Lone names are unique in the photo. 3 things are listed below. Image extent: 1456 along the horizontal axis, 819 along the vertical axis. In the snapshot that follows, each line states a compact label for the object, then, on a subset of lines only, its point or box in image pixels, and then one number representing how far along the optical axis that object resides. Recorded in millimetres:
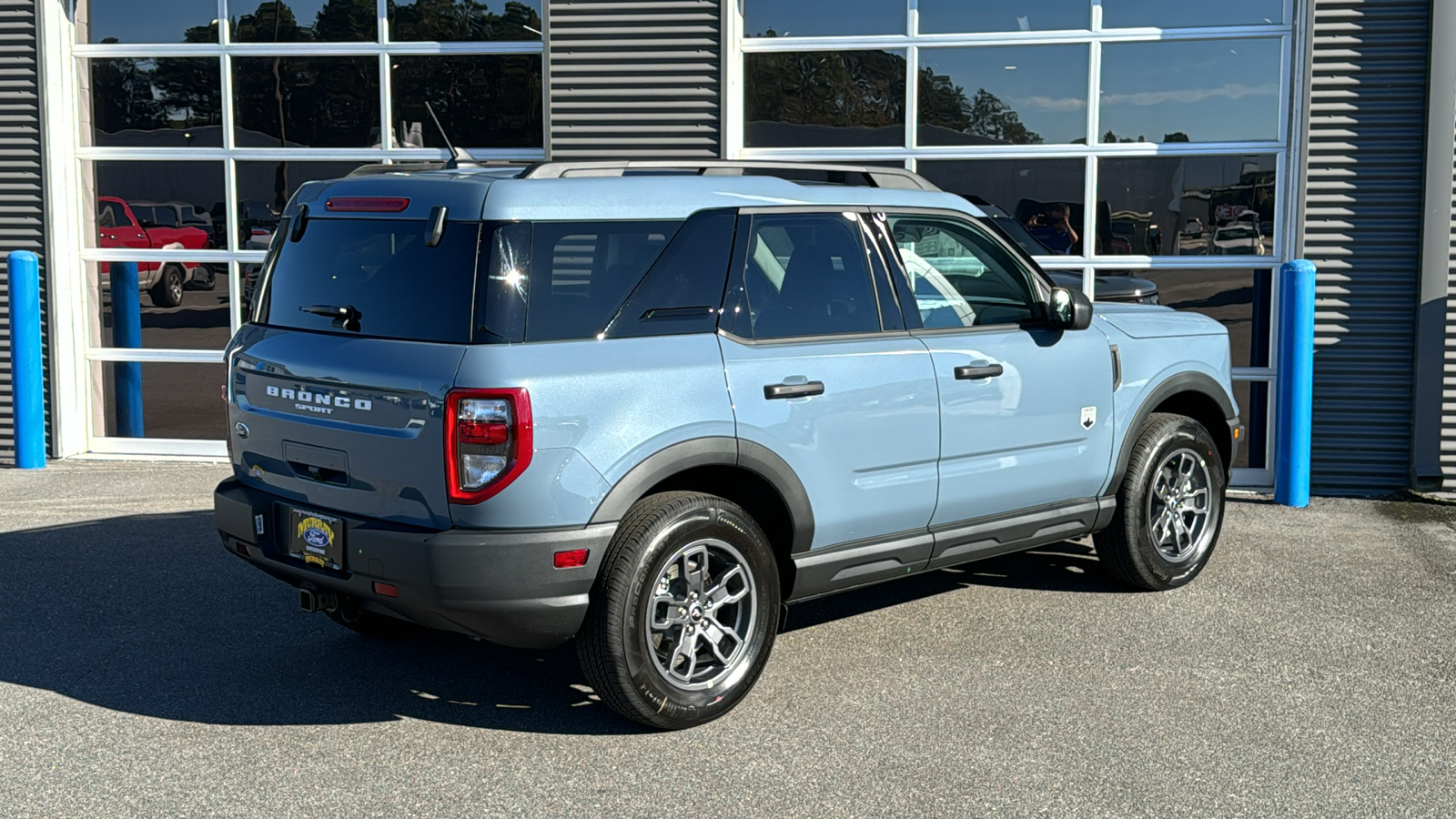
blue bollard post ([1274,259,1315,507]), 8219
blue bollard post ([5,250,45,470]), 9398
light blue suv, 4355
